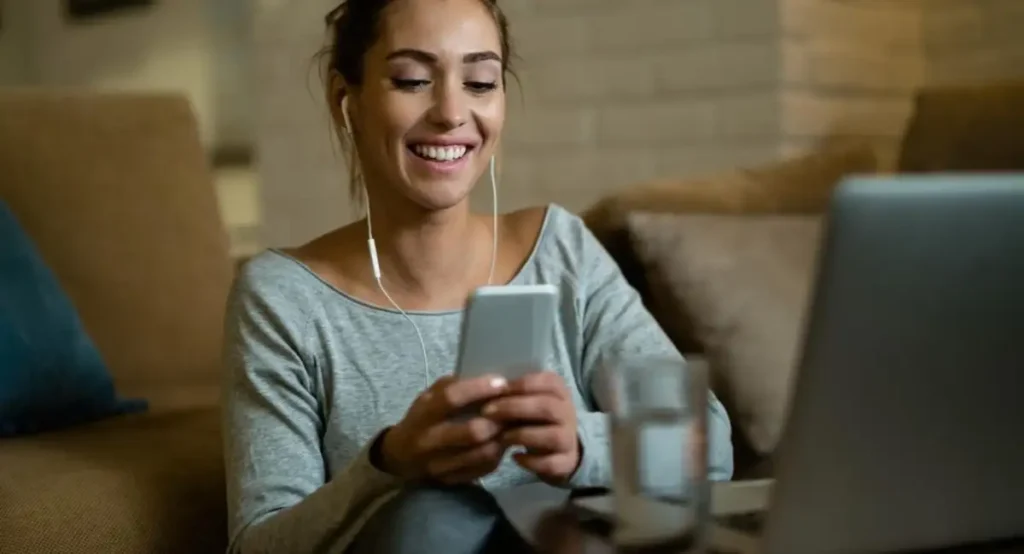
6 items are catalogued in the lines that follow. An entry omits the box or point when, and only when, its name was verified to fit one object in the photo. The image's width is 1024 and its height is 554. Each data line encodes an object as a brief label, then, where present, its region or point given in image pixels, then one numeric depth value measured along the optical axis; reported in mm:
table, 2190
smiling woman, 2510
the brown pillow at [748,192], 2878
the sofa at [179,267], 2665
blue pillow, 2886
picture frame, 4548
